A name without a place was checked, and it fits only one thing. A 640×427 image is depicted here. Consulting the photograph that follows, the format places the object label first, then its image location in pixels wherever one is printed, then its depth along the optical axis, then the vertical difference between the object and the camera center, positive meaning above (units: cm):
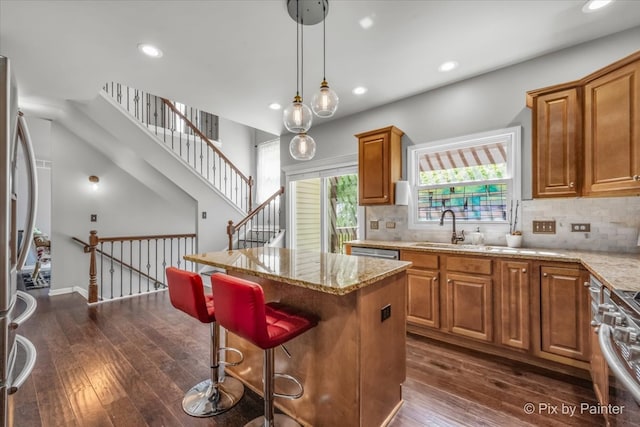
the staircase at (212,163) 538 +111
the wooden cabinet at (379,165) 358 +64
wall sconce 493 +57
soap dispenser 312 -26
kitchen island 152 -72
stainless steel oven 100 -55
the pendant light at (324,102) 210 +83
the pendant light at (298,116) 220 +76
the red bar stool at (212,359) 176 -103
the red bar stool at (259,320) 136 -58
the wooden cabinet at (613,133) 203 +62
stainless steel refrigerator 112 -17
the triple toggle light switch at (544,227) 278 -13
